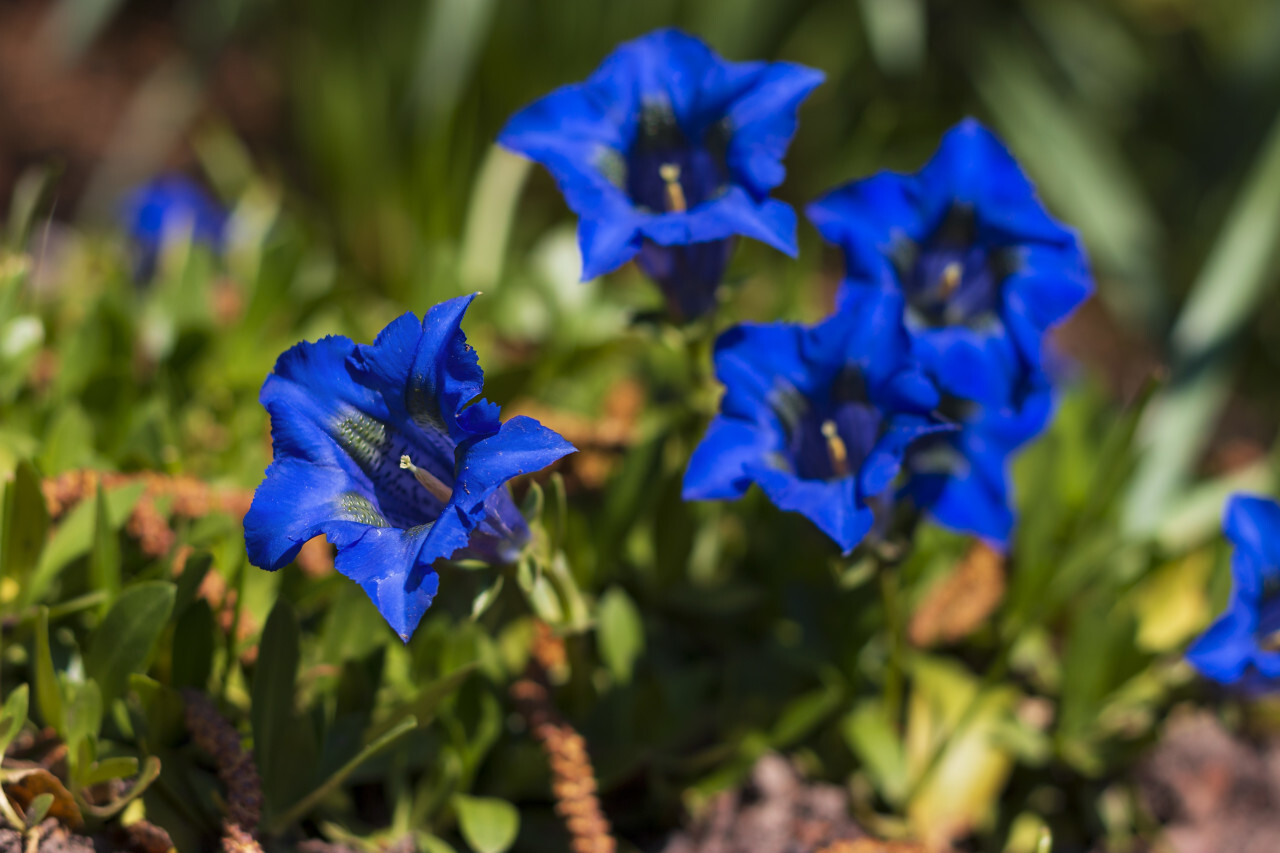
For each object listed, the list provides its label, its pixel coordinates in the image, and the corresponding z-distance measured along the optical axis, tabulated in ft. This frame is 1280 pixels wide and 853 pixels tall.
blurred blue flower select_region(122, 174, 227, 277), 2.33
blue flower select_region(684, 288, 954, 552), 1.84
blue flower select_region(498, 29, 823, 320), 1.85
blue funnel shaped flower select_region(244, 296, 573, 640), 1.77
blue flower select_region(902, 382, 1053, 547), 1.93
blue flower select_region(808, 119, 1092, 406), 1.90
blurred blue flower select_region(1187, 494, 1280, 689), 1.90
